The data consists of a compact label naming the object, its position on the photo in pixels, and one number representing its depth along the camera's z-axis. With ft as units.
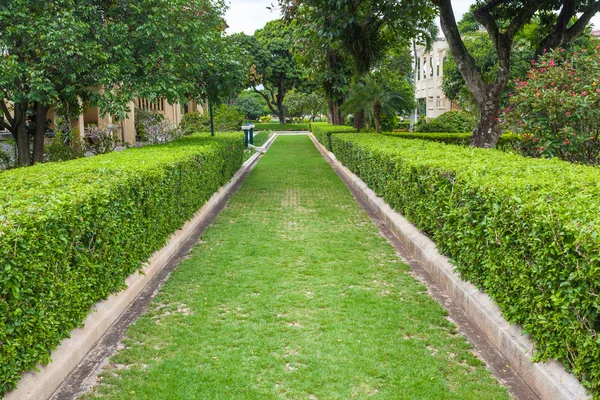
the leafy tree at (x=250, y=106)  241.29
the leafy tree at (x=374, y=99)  67.36
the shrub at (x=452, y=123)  101.09
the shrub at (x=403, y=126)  145.97
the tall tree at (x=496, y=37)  48.19
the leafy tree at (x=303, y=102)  200.23
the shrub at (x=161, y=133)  64.95
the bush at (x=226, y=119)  105.60
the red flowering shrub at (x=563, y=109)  30.22
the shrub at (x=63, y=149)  49.55
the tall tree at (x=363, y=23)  52.42
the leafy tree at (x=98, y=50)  34.53
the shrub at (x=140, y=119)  88.94
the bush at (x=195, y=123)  89.93
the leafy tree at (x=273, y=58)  175.73
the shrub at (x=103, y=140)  54.60
